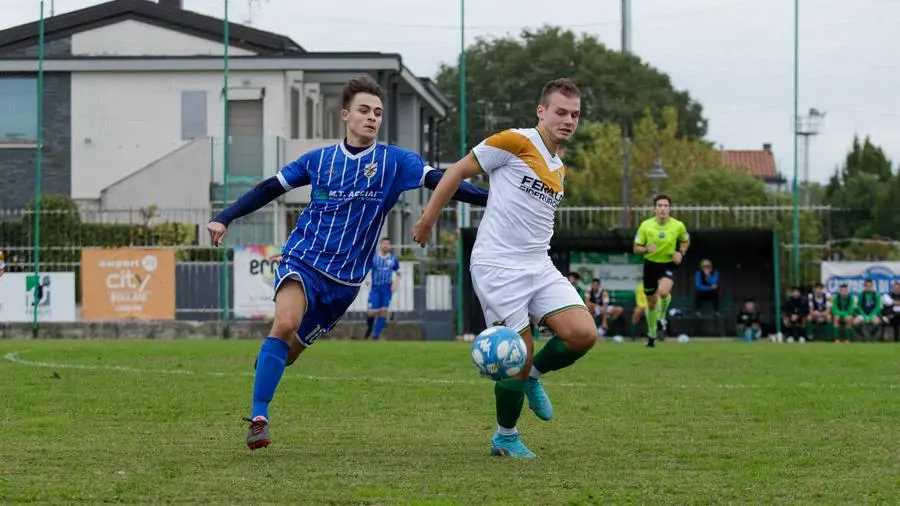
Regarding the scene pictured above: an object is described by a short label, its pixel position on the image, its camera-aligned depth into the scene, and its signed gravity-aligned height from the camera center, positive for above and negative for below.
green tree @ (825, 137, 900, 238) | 31.83 +2.96
